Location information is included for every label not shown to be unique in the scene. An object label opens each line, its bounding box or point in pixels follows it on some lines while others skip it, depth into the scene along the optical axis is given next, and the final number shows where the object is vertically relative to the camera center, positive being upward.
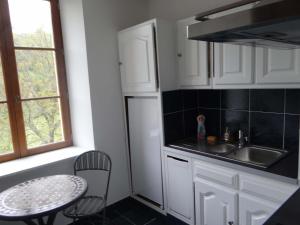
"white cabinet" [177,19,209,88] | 2.11 +0.17
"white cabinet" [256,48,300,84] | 1.61 +0.05
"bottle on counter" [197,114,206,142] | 2.51 -0.53
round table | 1.47 -0.77
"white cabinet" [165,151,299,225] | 1.61 -0.90
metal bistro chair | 1.96 -1.04
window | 2.24 +0.05
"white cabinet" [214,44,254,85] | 1.83 +0.09
